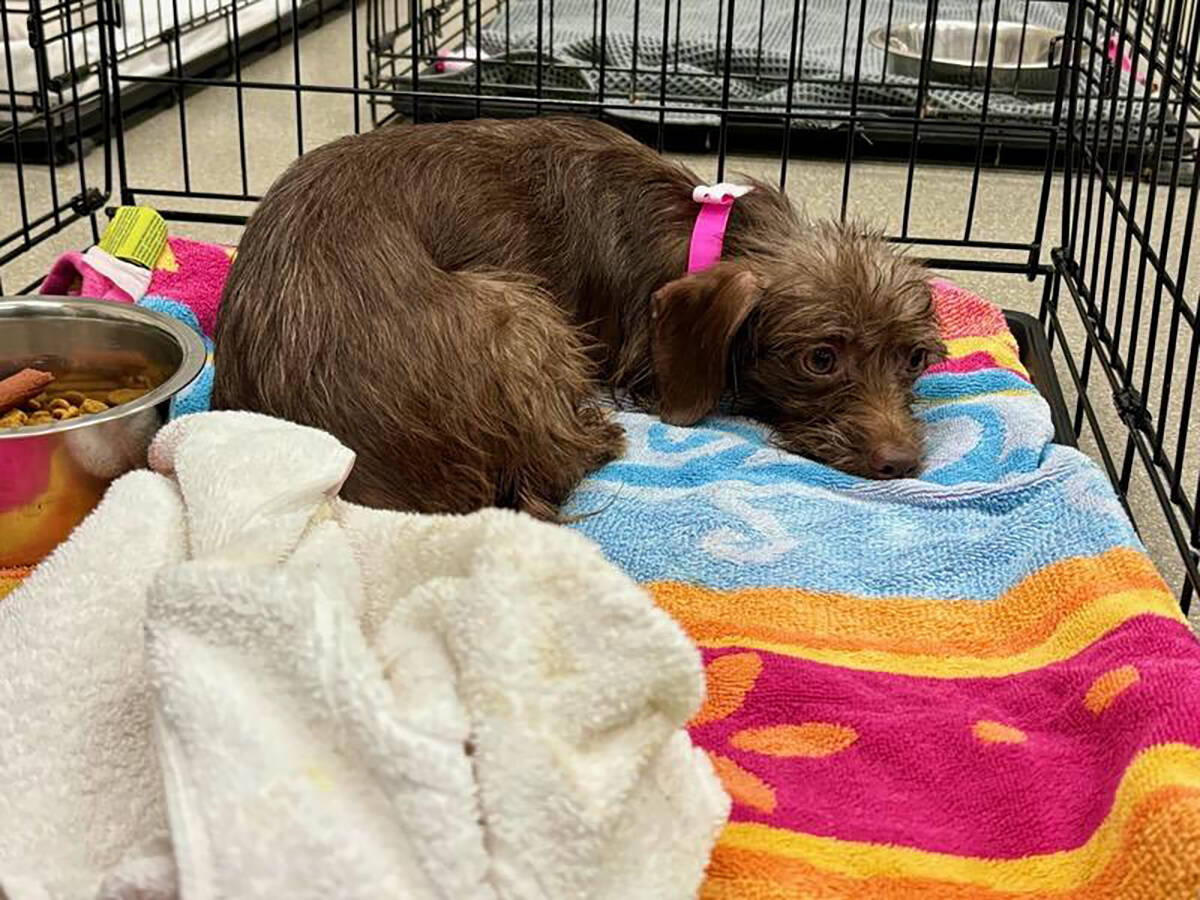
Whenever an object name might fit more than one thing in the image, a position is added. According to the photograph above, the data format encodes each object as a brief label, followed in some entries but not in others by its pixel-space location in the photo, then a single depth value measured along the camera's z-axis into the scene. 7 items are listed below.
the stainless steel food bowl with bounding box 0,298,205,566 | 0.52
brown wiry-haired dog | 0.55
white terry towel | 0.33
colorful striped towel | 0.40
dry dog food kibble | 0.58
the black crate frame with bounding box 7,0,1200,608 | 0.61
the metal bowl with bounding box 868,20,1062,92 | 1.20
